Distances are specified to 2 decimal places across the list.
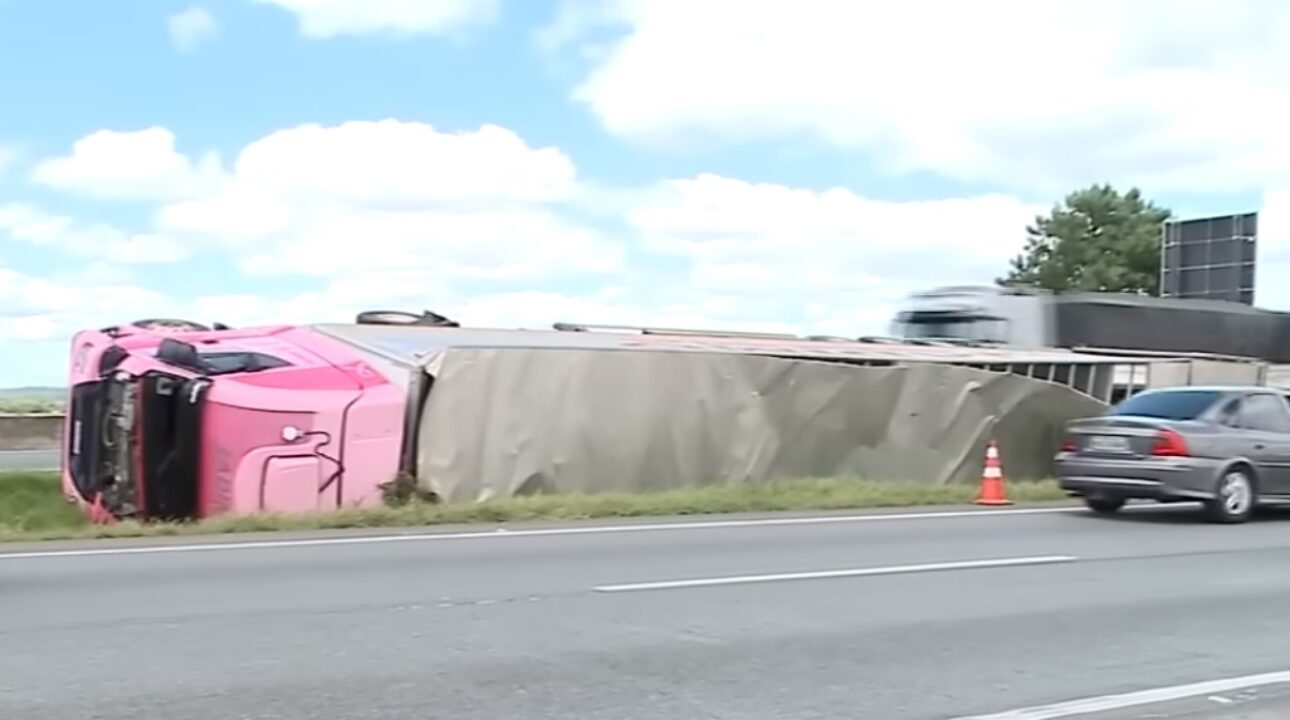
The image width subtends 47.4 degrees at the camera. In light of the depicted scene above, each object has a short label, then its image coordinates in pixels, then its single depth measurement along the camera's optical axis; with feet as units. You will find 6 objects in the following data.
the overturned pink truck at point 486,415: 52.06
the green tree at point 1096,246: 217.97
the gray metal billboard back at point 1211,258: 118.93
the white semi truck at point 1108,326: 92.38
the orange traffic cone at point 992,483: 58.59
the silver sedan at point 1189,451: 50.47
